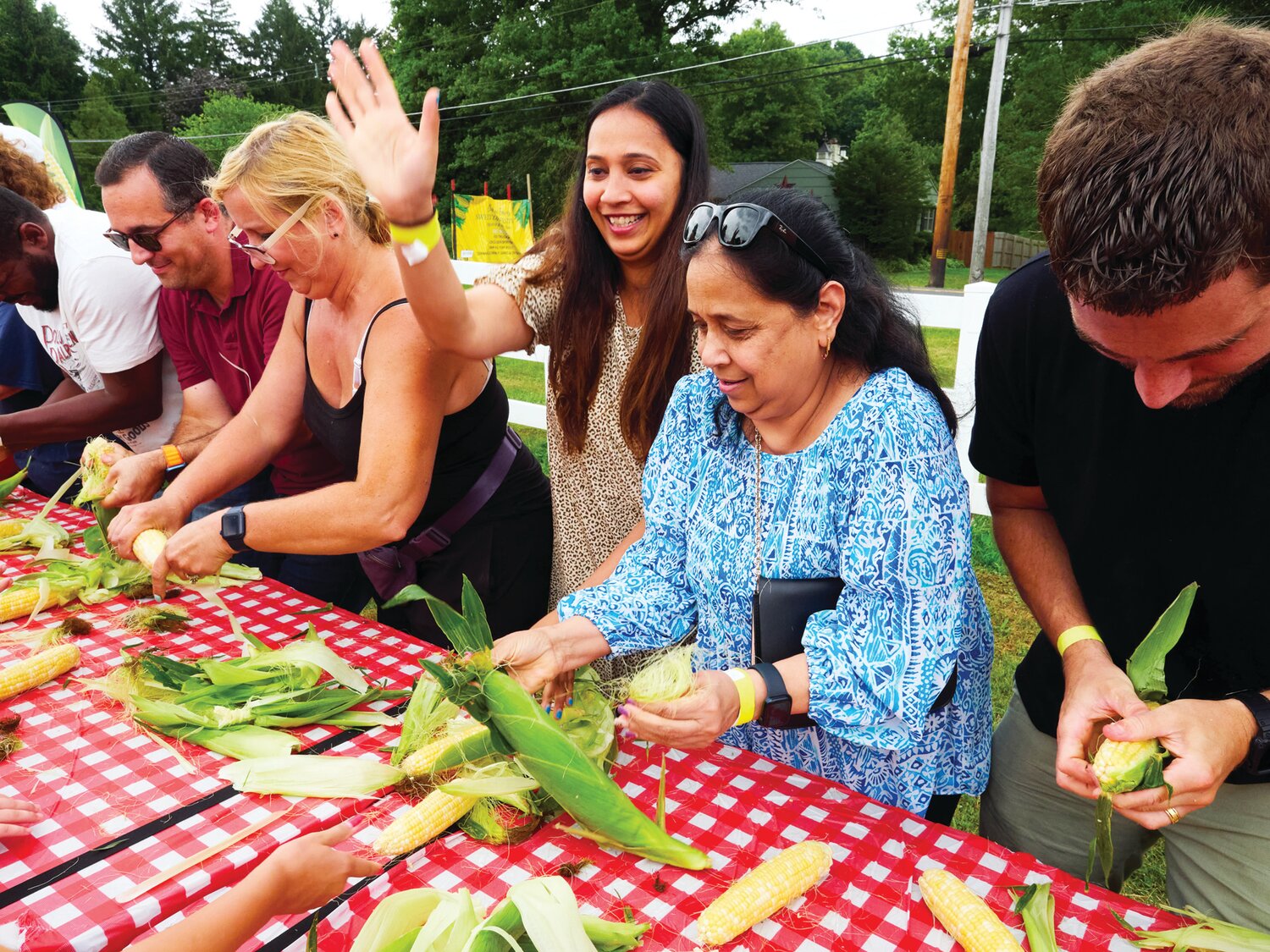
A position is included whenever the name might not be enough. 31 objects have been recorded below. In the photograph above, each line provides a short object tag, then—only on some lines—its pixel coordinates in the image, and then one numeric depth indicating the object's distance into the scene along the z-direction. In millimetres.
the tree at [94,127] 37625
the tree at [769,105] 34219
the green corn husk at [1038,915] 1309
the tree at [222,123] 35562
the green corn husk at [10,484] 3432
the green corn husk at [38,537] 2934
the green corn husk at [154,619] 2363
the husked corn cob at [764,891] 1314
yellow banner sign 16328
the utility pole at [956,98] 16891
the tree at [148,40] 61344
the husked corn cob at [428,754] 1692
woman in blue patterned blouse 1620
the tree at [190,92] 53625
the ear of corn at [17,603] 2412
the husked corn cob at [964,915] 1280
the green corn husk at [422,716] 1787
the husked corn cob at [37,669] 1960
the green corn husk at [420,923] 1229
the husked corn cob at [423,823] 1499
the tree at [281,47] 65562
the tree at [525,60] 28391
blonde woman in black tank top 2324
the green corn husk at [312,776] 1667
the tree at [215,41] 63344
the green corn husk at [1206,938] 1286
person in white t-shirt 3234
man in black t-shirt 1093
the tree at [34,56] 48844
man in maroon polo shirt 2973
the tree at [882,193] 29859
